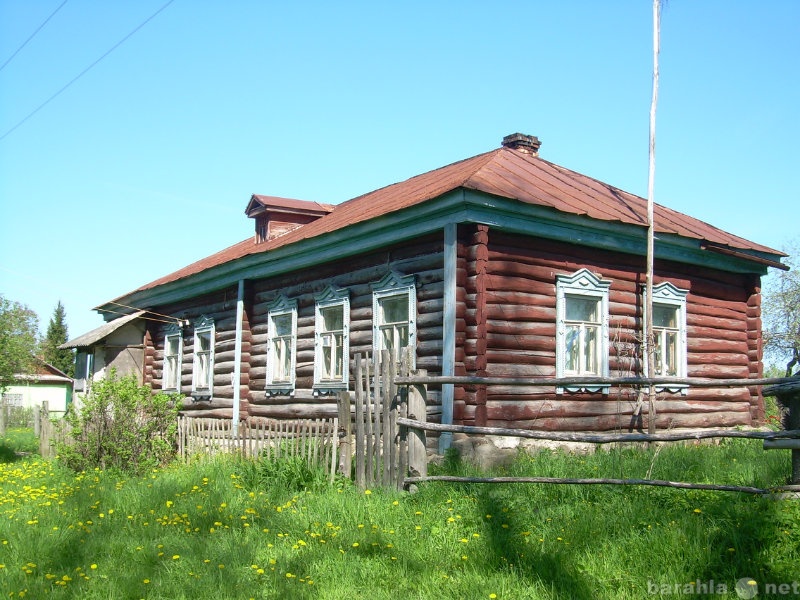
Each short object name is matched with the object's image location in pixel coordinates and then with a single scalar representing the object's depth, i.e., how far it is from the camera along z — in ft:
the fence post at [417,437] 26.58
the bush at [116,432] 37.55
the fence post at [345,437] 30.09
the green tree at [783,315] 98.02
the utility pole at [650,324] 38.93
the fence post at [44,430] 49.78
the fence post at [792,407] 18.48
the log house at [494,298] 34.12
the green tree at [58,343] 194.34
